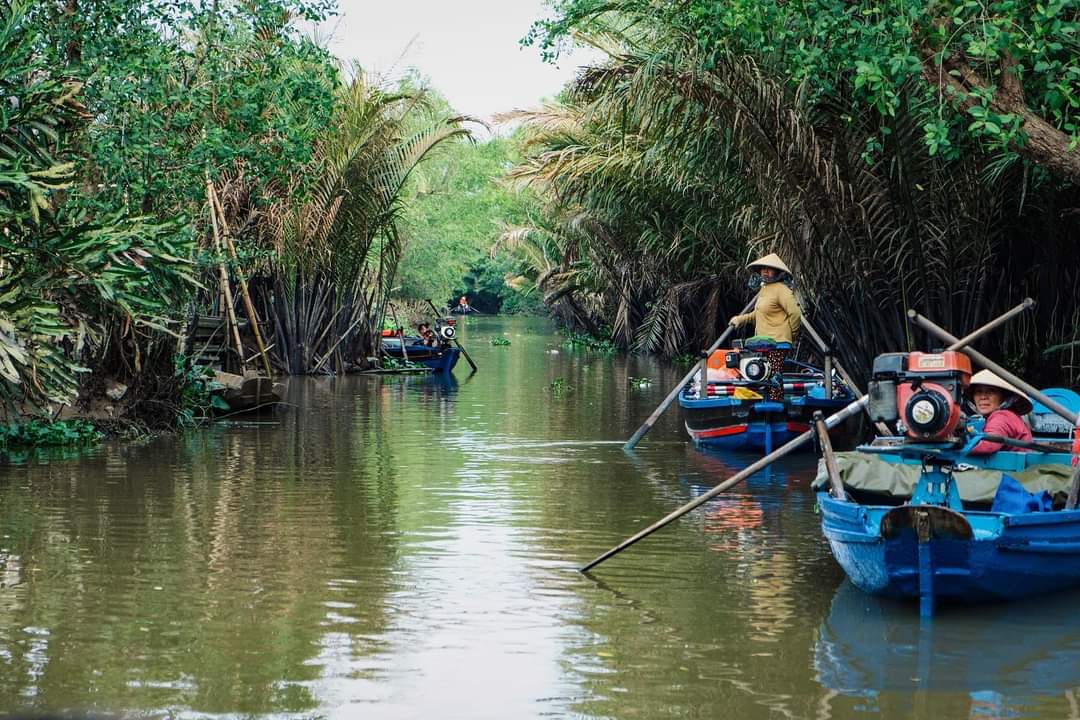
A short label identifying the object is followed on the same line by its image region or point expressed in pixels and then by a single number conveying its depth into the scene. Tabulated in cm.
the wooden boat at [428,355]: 3069
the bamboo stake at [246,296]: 2125
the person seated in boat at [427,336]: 3133
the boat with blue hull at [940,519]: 795
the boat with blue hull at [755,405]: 1579
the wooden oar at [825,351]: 1622
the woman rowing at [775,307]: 1686
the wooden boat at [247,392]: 1927
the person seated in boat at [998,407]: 1006
